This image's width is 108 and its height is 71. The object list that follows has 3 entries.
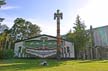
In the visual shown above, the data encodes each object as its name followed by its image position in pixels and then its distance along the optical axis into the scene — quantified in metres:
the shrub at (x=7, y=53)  15.03
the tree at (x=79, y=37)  15.90
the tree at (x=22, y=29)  22.77
